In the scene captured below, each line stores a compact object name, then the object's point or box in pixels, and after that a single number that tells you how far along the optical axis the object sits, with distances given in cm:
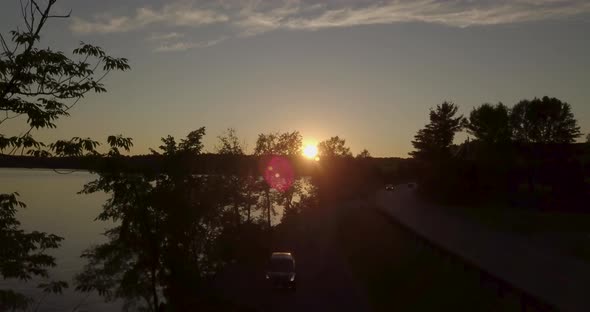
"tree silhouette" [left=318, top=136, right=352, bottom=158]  13550
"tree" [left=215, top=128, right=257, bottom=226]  5954
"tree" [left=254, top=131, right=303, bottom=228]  7804
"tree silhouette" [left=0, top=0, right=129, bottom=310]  935
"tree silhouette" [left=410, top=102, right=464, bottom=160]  9917
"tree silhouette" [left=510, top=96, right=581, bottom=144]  10238
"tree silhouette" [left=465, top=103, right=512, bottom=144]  10181
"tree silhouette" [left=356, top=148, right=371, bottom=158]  13623
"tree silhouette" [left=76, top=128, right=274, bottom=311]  2864
